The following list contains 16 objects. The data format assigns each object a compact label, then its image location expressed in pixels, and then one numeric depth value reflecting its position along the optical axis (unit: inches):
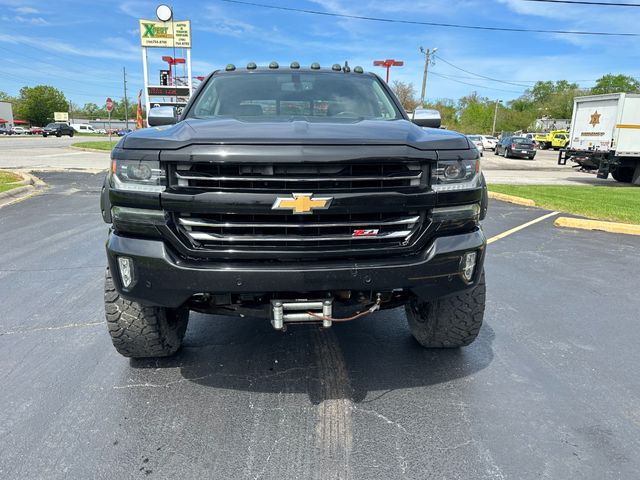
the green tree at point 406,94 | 2156.3
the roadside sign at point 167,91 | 747.4
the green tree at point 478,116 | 3612.2
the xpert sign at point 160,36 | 820.6
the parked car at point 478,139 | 1461.7
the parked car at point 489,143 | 1685.8
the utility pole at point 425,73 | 1894.9
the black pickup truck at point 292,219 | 95.4
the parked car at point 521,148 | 1299.2
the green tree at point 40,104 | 4143.7
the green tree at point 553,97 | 3639.3
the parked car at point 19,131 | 2895.7
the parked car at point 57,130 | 2330.2
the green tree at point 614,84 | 3846.0
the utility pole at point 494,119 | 3494.1
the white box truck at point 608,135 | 613.6
